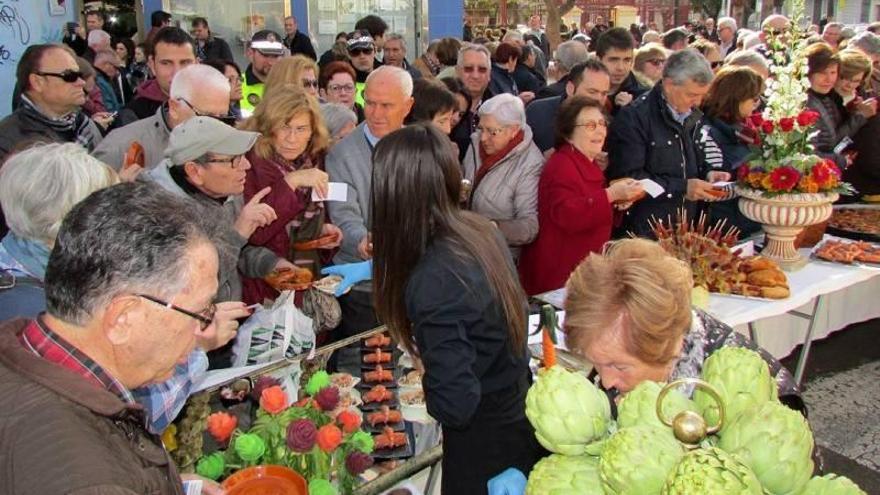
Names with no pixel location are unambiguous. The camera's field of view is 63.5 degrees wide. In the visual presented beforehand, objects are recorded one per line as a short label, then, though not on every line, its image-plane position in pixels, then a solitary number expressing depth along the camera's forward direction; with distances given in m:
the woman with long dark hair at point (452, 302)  1.73
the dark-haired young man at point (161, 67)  3.82
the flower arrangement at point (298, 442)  1.73
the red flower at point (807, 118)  3.45
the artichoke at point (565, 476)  0.90
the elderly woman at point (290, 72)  3.93
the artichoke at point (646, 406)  0.92
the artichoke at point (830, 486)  0.85
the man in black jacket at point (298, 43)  8.30
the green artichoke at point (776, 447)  0.83
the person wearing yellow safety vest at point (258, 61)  5.32
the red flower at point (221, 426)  1.81
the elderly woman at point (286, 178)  2.98
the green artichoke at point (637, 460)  0.81
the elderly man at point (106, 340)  0.95
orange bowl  1.66
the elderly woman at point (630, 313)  1.45
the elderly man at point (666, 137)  3.90
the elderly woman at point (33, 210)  1.76
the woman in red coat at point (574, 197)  3.40
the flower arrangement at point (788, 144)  3.39
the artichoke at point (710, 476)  0.73
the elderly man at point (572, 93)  4.21
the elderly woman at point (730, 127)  4.20
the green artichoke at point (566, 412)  0.93
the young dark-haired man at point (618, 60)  5.05
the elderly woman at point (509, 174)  3.56
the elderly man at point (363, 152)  3.24
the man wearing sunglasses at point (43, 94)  3.19
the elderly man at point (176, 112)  3.13
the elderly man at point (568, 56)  5.83
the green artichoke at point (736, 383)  0.94
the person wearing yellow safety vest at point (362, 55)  5.73
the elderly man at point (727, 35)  10.67
